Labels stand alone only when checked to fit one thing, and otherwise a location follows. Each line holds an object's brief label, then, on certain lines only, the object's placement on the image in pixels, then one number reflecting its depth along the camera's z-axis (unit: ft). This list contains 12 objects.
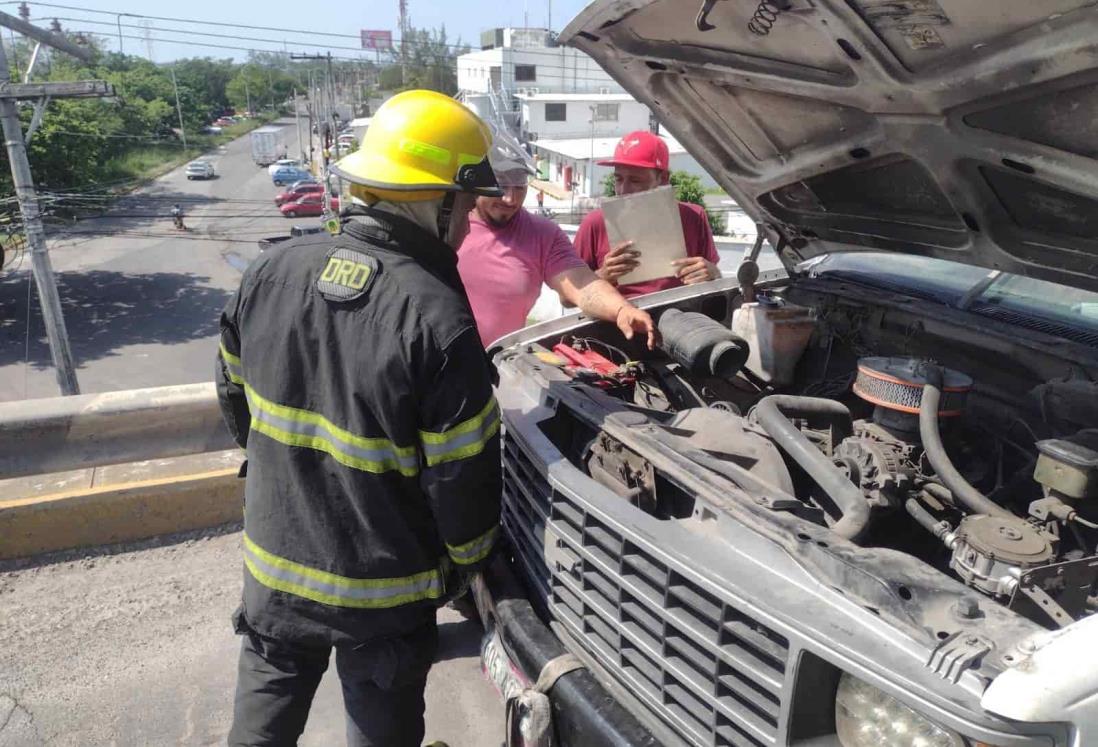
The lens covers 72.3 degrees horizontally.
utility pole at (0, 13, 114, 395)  41.39
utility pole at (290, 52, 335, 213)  127.75
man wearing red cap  10.96
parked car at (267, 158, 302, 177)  149.22
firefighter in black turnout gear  5.74
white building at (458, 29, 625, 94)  164.25
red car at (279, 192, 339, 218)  110.42
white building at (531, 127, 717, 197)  111.04
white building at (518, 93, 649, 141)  134.92
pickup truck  4.60
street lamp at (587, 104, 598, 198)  109.75
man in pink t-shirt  10.69
